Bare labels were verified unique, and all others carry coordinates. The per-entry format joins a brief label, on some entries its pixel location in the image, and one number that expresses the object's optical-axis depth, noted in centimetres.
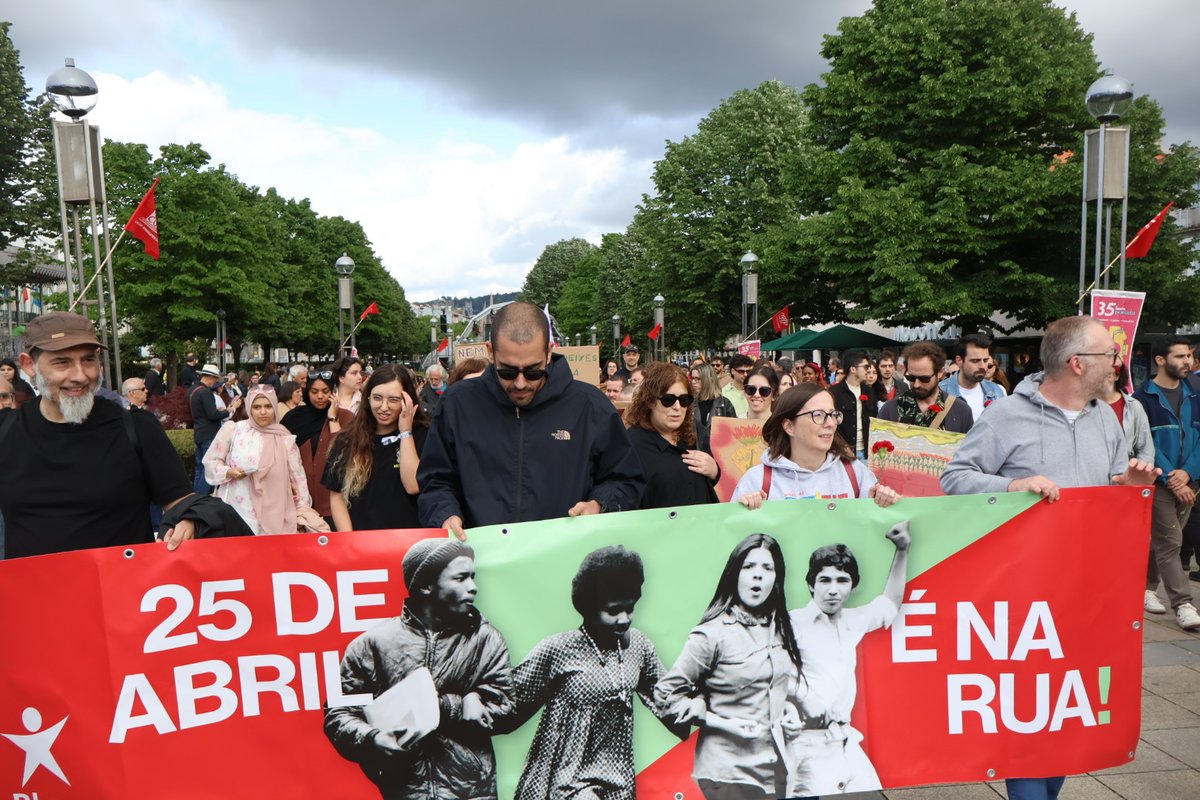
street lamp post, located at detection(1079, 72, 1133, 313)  1149
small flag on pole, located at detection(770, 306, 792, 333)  3072
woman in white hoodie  401
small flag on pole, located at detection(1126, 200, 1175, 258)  1351
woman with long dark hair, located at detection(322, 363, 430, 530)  526
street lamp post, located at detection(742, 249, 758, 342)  2442
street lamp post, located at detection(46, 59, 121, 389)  1048
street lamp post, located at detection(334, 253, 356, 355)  2373
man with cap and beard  366
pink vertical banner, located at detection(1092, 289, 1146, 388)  1012
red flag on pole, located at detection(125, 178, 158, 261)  1493
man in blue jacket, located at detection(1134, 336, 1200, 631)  709
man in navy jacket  358
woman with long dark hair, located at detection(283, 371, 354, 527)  753
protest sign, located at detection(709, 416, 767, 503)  767
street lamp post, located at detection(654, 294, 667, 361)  3869
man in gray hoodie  374
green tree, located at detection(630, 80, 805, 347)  4153
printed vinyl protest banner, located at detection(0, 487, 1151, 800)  328
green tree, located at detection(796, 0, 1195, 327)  2584
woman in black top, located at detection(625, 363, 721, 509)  495
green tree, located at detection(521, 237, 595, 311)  11700
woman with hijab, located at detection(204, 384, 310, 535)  723
